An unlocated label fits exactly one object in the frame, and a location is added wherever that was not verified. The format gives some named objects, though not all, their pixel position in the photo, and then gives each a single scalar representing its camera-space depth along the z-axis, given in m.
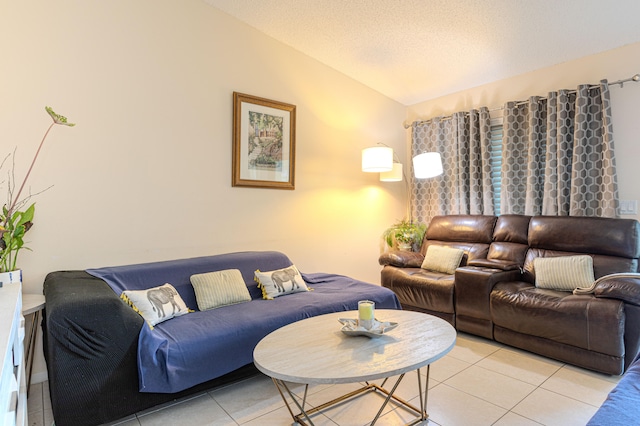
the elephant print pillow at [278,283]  2.92
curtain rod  2.98
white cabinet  0.96
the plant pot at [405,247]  4.34
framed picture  3.29
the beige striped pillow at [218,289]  2.64
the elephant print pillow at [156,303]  2.26
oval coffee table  1.47
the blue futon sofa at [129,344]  1.73
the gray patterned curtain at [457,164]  3.93
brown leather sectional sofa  2.33
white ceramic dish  1.84
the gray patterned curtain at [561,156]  3.13
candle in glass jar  1.88
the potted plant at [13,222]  2.09
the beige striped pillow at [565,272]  2.81
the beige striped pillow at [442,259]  3.63
